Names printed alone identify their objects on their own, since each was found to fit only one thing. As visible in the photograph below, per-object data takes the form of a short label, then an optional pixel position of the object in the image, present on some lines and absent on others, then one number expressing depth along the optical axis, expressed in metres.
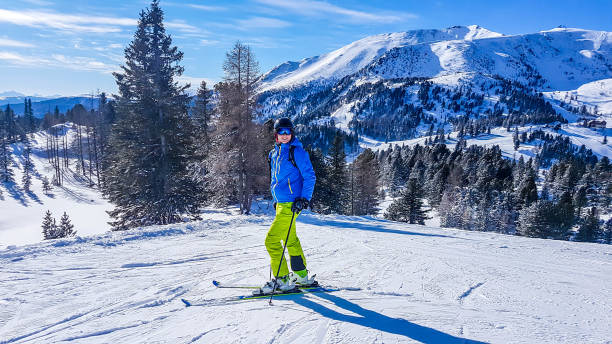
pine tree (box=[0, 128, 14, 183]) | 52.88
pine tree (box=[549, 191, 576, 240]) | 44.62
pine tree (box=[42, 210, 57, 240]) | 21.76
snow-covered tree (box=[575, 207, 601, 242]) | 48.38
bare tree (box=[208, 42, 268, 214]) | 18.14
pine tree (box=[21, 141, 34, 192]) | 49.50
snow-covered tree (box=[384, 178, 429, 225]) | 38.03
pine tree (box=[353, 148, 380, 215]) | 41.06
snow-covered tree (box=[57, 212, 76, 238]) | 21.58
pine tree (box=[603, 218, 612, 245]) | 50.75
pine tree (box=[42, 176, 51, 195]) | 49.00
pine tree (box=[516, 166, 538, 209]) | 56.96
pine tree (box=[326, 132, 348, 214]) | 34.07
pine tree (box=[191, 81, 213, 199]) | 21.06
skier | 4.66
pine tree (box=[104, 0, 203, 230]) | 18.83
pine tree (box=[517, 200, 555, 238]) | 42.38
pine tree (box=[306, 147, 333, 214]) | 31.98
